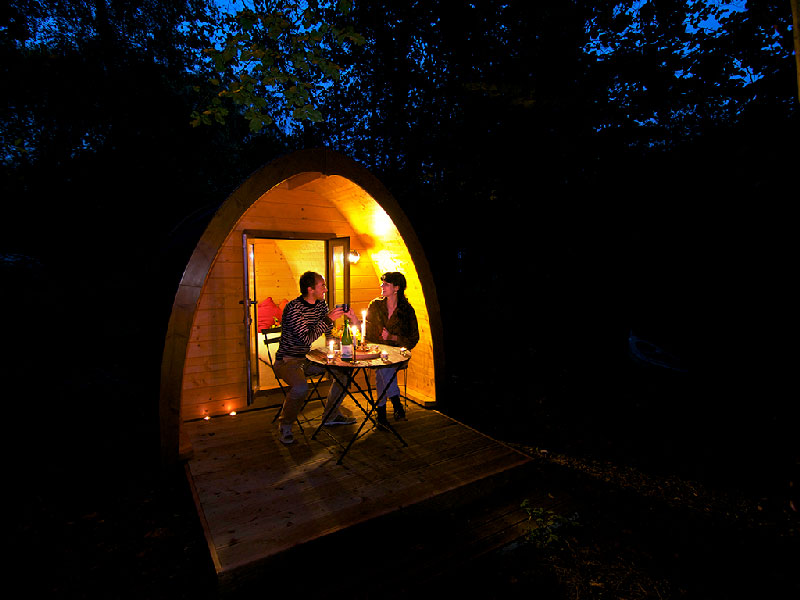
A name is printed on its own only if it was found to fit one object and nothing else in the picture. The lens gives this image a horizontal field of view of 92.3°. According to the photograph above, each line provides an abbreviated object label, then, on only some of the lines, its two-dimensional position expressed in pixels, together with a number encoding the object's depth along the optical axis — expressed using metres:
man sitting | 4.58
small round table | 4.16
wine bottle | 4.33
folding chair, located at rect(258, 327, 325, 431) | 6.34
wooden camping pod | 4.10
